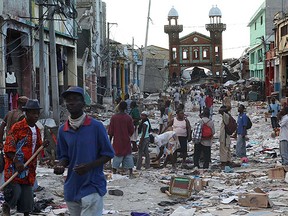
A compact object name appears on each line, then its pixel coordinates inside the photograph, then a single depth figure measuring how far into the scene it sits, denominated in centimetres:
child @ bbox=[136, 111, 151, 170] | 1233
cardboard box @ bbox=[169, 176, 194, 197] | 926
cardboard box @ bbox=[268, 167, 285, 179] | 1060
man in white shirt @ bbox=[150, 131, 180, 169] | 1266
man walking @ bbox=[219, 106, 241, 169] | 1261
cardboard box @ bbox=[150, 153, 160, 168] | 1317
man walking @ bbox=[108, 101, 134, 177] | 1091
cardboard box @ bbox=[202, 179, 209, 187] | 1015
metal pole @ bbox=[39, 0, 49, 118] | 1631
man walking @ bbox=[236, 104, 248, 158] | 1411
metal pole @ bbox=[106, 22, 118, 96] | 3591
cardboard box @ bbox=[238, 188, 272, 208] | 815
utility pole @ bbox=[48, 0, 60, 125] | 1661
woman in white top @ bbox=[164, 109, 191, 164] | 1286
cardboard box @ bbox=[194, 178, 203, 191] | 979
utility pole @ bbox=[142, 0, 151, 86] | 3479
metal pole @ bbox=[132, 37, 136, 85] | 5719
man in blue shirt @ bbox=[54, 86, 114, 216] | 483
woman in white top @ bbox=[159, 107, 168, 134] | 1658
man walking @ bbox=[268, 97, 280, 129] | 1955
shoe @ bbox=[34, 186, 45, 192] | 909
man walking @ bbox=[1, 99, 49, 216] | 663
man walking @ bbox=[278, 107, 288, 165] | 1159
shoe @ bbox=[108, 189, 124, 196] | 925
